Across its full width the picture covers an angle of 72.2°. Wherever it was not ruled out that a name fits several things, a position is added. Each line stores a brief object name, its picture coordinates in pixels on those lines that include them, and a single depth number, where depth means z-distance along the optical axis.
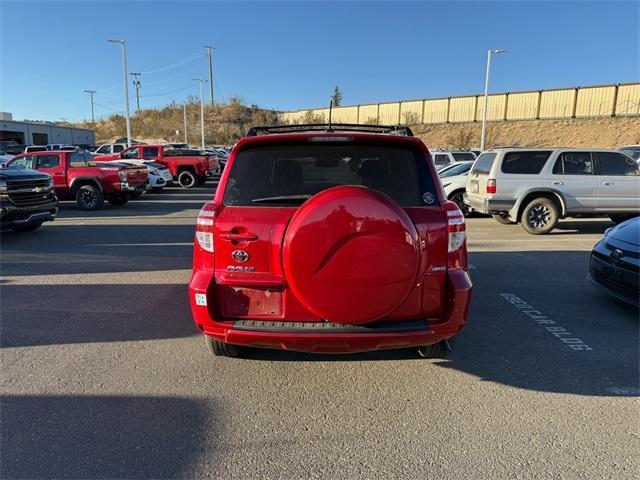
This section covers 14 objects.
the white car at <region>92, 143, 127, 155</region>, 27.66
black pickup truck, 7.96
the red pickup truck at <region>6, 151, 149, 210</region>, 13.23
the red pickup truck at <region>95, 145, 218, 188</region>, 20.80
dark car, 4.49
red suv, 2.66
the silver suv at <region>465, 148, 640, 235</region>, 9.80
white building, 61.50
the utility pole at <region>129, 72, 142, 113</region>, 73.06
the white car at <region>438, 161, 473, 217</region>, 12.39
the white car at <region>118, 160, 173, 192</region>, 17.48
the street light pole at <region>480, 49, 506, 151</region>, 33.54
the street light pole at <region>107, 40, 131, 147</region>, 34.17
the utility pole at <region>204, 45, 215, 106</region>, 63.50
